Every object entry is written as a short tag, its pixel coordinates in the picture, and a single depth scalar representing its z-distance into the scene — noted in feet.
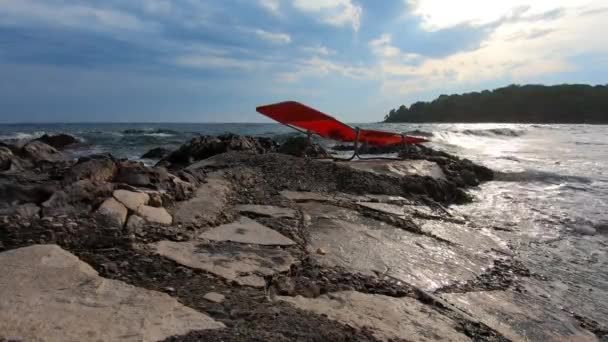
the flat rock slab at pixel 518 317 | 6.12
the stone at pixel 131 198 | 8.01
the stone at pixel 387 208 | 11.53
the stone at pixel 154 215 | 7.82
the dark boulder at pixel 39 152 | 21.60
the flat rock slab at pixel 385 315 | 5.17
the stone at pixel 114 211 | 7.32
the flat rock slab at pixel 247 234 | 7.79
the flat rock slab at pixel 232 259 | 6.22
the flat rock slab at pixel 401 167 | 15.94
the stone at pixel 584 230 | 12.86
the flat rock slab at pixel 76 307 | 4.24
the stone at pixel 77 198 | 7.31
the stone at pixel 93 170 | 8.96
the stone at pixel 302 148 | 24.67
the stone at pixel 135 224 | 7.22
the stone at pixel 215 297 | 5.27
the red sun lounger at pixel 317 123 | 18.62
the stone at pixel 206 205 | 8.50
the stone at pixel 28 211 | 6.96
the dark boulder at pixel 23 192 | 7.51
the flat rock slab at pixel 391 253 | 7.44
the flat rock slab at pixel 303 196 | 12.01
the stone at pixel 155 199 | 8.61
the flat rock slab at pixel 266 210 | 9.92
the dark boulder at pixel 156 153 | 36.48
